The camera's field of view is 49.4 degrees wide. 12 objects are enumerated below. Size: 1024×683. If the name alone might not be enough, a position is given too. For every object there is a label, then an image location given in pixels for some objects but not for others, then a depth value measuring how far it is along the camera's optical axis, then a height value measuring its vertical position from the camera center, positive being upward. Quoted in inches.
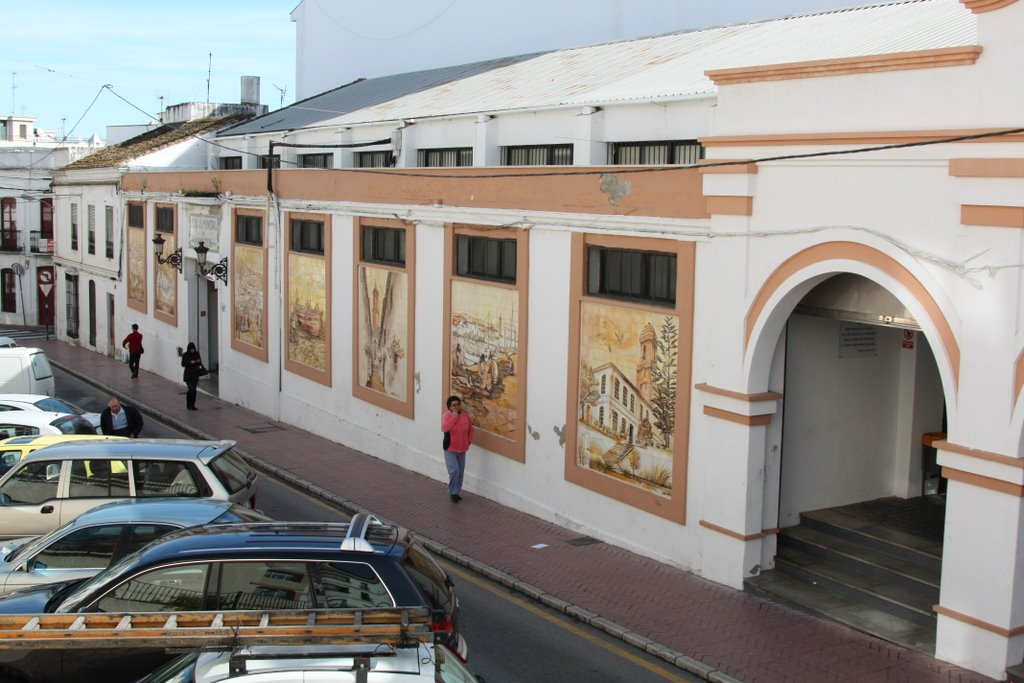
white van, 903.7 -132.7
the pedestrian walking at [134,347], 1226.0 -148.0
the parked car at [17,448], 593.9 -127.3
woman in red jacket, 676.7 -131.9
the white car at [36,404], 779.4 -137.9
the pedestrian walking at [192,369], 1037.8 -144.8
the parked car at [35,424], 693.9 -134.6
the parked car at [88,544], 410.6 -123.7
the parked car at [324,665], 249.0 -101.2
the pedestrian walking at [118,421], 722.8 -136.5
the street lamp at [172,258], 1187.3 -47.7
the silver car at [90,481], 515.5 -125.1
